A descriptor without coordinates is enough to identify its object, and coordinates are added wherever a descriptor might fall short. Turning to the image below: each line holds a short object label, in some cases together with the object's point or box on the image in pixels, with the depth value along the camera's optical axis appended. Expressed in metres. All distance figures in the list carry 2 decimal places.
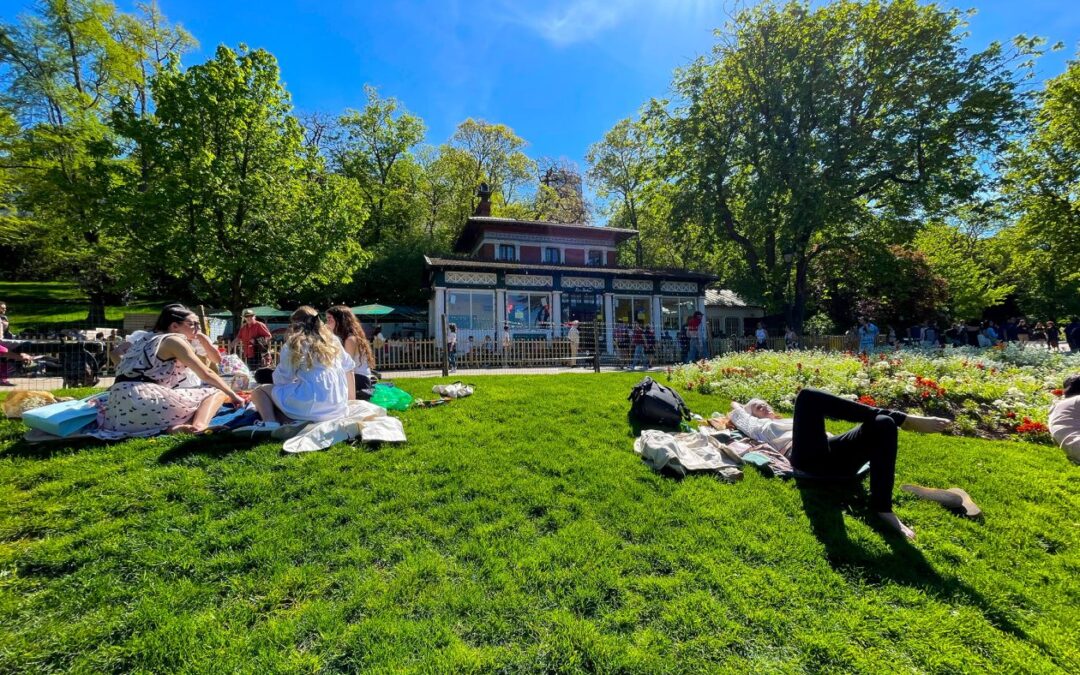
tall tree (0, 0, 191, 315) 19.92
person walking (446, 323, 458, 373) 12.88
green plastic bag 6.35
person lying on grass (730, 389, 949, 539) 3.55
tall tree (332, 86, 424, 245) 35.59
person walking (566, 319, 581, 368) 15.16
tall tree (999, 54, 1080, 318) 17.20
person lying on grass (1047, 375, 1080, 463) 4.16
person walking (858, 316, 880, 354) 18.02
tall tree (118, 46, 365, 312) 15.67
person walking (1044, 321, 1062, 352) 27.52
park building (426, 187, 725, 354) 20.55
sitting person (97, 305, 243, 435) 4.59
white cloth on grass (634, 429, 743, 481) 4.43
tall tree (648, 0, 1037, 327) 18.45
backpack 5.90
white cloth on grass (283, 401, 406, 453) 4.49
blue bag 4.43
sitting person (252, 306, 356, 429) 4.89
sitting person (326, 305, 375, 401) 6.41
